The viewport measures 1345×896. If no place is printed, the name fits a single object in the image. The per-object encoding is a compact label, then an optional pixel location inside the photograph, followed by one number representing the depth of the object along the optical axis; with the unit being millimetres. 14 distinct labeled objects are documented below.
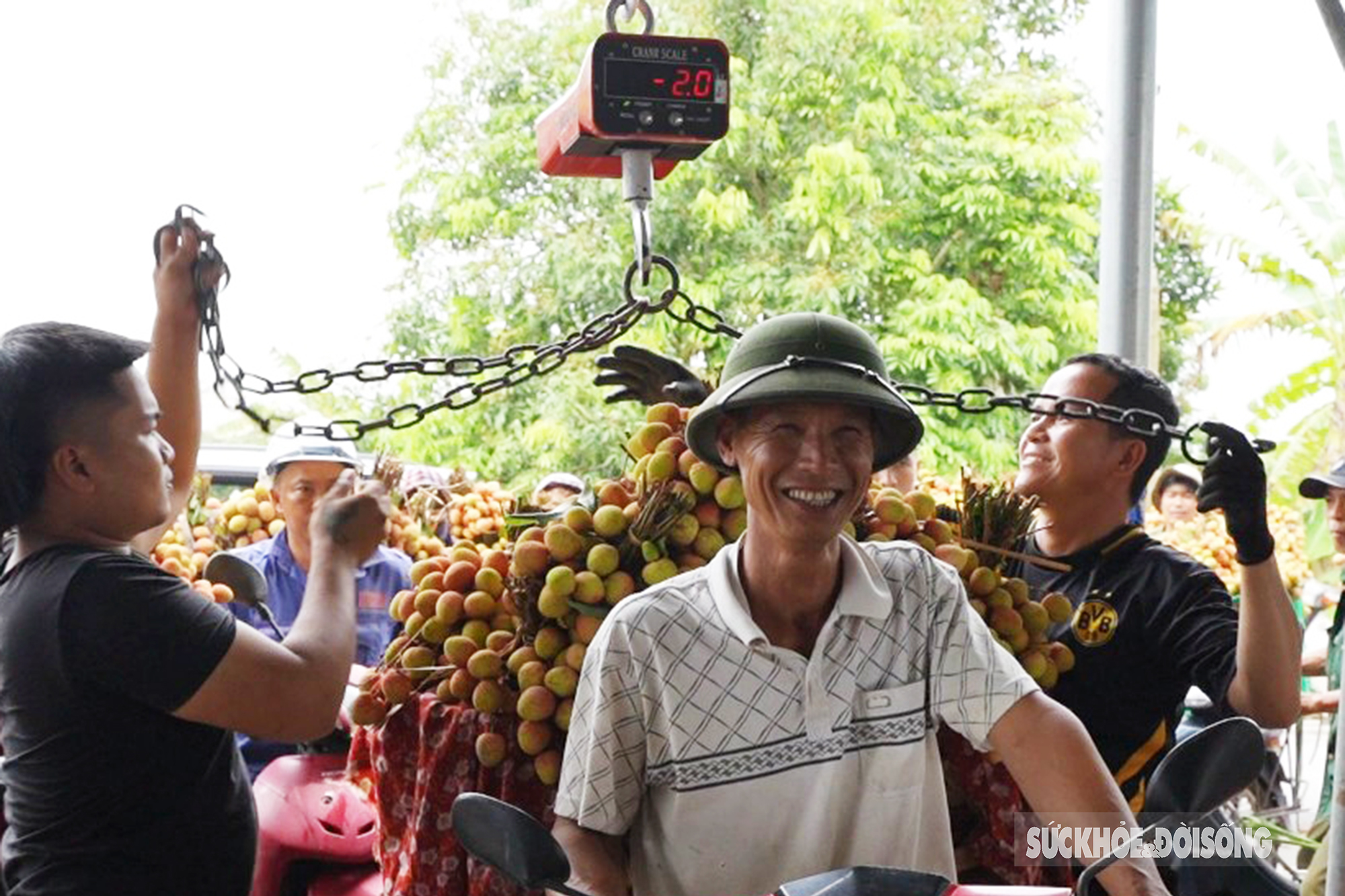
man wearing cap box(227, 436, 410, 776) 4316
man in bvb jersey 2631
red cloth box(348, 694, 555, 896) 2566
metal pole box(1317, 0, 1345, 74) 1618
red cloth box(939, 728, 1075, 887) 2514
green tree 10922
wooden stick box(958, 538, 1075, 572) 2887
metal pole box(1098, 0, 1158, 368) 4145
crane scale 2705
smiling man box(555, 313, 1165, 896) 1985
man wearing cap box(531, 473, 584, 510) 6108
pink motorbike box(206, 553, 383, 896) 3482
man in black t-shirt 2068
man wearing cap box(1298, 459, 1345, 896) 3887
